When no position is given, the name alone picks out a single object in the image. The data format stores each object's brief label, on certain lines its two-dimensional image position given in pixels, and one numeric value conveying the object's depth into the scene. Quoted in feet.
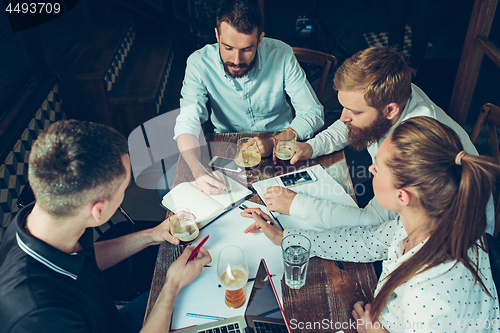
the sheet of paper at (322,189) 4.42
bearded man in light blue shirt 5.58
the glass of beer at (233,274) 3.23
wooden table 3.13
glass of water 3.36
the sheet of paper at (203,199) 4.21
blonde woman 2.72
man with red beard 4.13
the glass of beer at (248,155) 5.02
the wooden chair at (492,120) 4.84
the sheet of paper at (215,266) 3.20
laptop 2.91
